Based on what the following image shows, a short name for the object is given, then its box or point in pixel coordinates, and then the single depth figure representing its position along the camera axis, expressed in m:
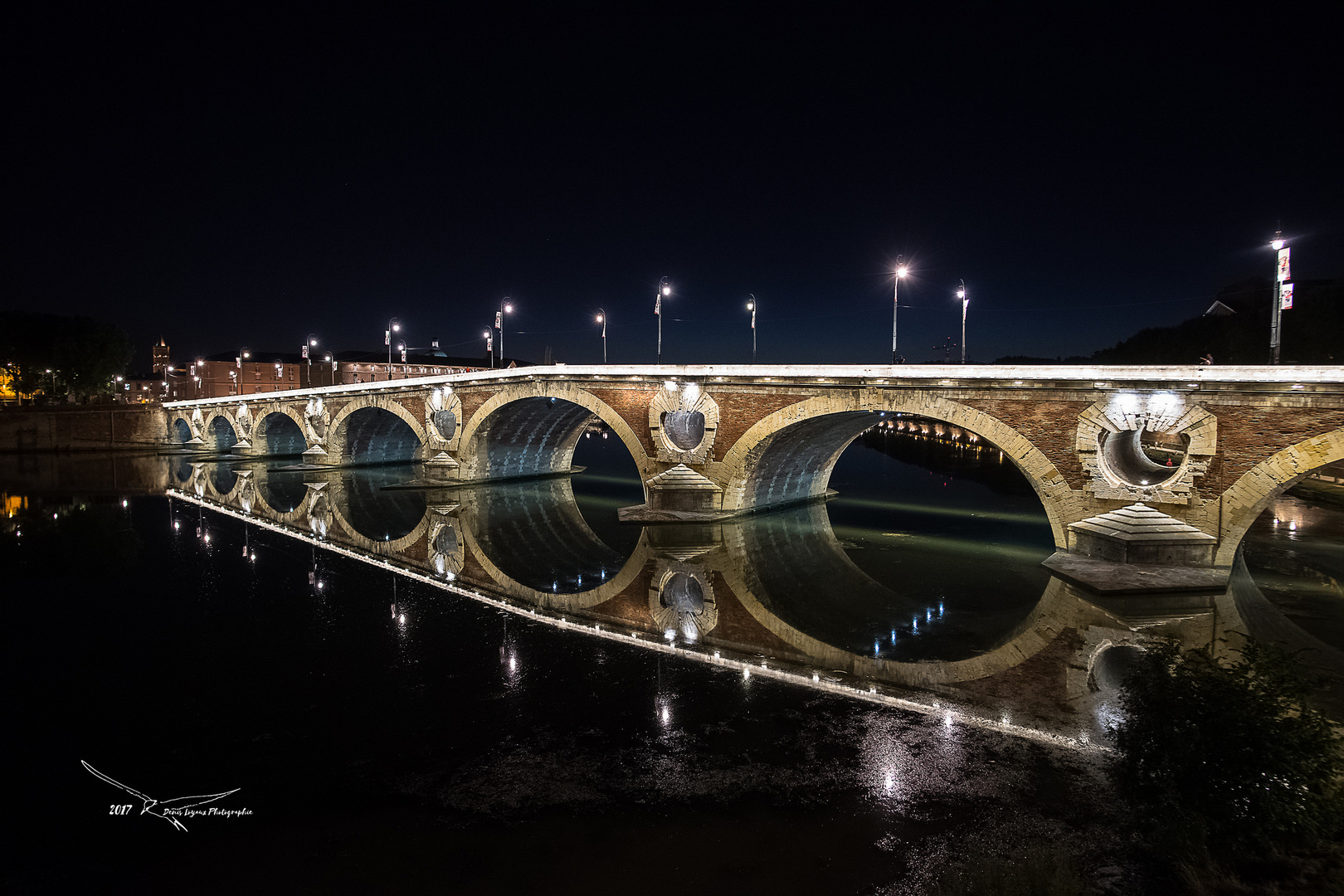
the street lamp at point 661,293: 28.91
